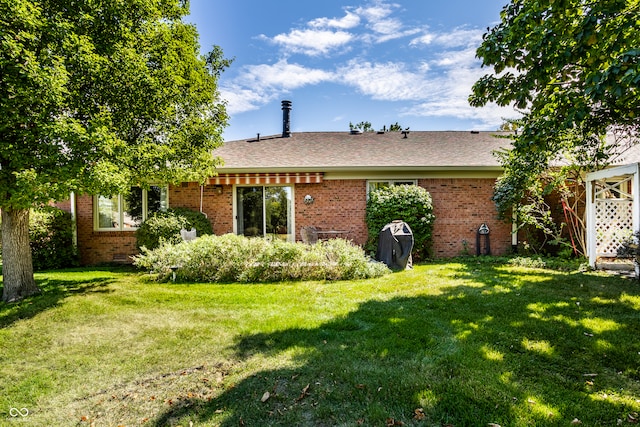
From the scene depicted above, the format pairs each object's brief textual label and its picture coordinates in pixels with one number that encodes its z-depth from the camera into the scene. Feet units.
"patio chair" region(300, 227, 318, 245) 38.34
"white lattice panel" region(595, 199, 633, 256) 31.30
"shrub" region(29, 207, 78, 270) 35.29
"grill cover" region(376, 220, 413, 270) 31.50
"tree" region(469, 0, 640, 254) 14.65
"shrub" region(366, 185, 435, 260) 36.86
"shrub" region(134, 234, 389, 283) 28.07
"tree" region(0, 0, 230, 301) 18.54
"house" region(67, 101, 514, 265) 39.73
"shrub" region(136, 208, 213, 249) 34.14
